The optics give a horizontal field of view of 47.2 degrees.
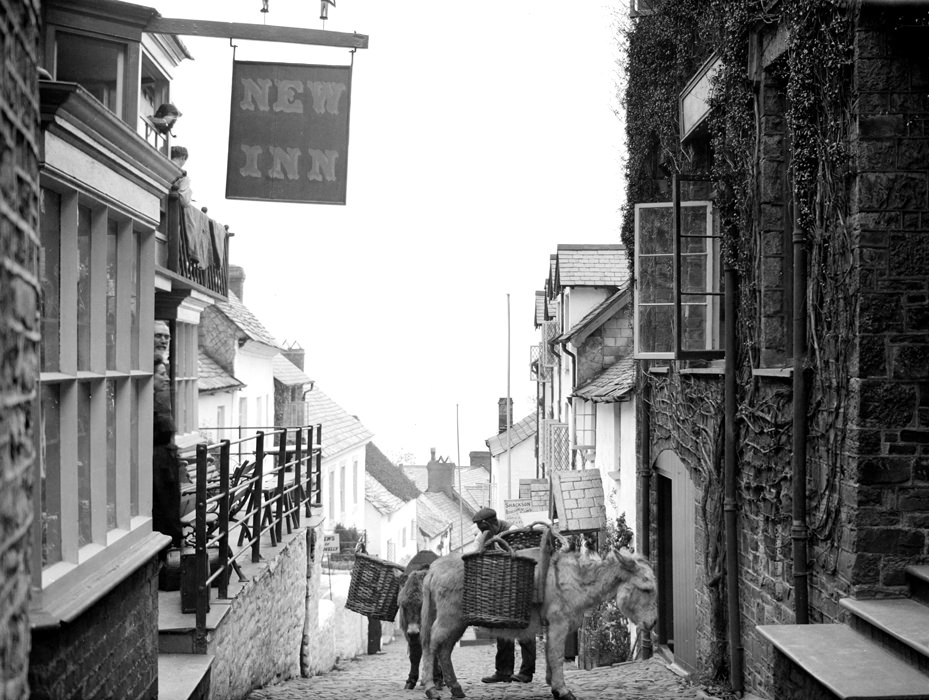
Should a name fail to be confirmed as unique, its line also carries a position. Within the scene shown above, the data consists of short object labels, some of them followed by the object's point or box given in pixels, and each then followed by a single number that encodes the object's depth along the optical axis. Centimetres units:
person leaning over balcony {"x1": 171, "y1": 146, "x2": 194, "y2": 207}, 1178
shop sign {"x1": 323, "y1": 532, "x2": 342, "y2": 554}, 2426
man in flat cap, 959
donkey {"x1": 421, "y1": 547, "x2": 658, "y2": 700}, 884
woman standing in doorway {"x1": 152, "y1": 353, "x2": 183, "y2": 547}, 824
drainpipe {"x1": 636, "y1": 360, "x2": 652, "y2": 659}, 1338
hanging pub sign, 740
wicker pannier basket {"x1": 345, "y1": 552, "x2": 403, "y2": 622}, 1006
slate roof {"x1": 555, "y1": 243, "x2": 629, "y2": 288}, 2539
